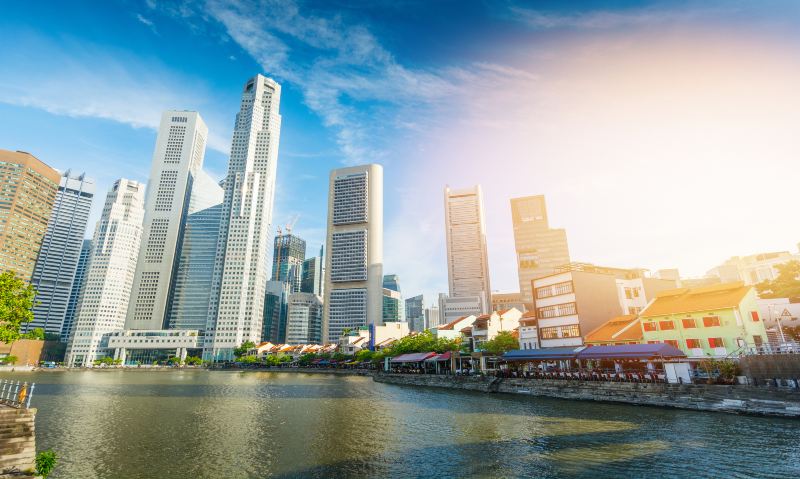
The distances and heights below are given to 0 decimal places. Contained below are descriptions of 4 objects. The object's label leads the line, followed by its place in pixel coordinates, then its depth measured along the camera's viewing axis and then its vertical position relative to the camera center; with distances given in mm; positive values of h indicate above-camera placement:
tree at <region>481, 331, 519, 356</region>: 78312 +1491
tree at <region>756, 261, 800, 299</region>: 52688 +9117
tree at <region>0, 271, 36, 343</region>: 34250 +4579
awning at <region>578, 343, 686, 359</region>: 47750 -170
